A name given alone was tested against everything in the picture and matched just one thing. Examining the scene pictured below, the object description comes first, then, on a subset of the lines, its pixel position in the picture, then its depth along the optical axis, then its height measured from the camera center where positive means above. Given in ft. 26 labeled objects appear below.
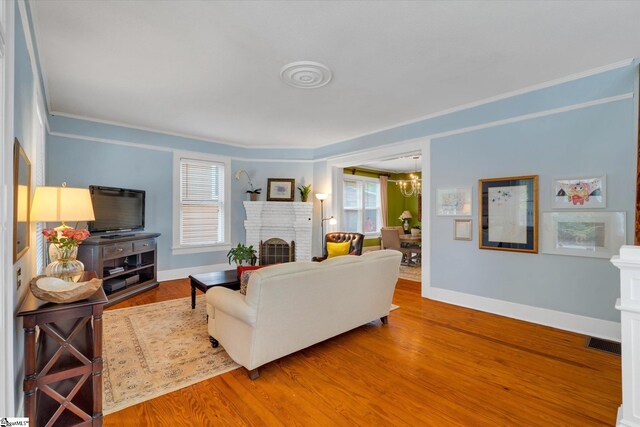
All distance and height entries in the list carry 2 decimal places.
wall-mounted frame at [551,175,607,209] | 9.73 +0.72
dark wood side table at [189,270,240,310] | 11.19 -2.67
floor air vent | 8.89 -4.06
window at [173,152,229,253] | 18.01 +0.61
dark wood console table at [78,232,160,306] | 12.58 -2.41
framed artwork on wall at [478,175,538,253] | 11.21 +0.02
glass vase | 6.40 -1.21
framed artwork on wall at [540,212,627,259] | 9.50 -0.65
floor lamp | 19.69 -0.20
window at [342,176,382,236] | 28.19 +0.76
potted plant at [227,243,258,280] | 14.66 -2.05
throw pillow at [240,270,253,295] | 7.80 -1.80
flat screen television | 13.92 +0.14
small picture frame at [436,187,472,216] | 13.03 +0.54
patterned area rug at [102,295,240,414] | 7.07 -4.15
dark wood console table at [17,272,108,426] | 4.85 -2.74
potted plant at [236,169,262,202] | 19.95 +1.36
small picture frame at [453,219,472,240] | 12.96 -0.70
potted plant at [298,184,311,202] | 20.35 +1.41
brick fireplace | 19.98 -0.71
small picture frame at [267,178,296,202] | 20.58 +1.62
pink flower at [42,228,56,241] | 6.23 -0.45
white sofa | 7.16 -2.53
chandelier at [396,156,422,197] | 25.70 +2.62
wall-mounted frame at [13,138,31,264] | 4.78 +0.18
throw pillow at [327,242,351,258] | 16.99 -2.07
